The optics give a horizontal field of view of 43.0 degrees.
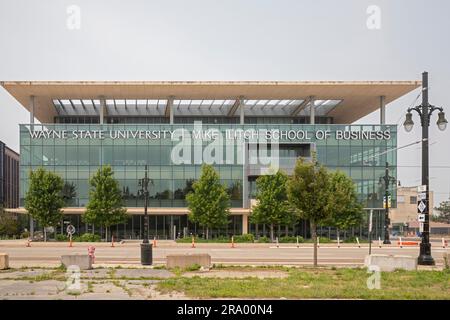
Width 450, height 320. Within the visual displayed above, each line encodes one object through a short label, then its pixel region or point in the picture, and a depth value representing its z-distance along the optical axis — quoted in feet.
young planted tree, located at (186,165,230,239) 167.22
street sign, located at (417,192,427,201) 77.05
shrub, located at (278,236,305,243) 168.66
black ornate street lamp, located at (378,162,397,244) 161.79
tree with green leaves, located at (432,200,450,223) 372.54
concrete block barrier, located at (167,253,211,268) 67.41
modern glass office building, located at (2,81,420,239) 190.80
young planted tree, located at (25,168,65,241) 167.94
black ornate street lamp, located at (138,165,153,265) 74.74
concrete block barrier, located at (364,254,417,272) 67.31
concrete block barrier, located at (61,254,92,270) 66.54
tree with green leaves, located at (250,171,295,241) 166.91
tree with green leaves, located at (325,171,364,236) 164.74
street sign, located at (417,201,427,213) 76.07
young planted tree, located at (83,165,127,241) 168.86
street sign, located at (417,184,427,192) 77.36
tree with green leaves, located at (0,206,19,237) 187.73
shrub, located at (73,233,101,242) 164.66
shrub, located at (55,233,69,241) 168.76
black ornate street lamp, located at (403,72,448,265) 76.69
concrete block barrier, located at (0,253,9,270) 66.85
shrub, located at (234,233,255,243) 167.38
